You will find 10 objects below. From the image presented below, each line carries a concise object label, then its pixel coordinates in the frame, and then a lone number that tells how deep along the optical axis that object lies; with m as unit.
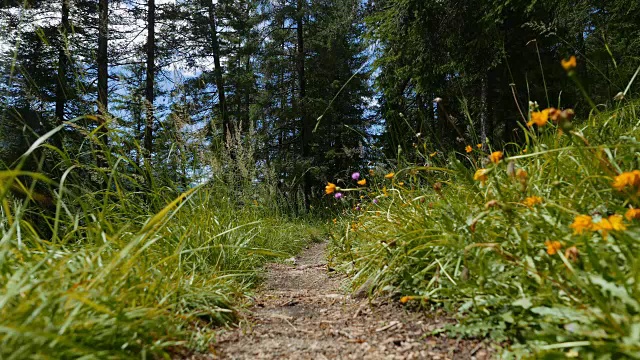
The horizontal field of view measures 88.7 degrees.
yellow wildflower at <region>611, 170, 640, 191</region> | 0.84
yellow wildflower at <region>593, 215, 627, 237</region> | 0.78
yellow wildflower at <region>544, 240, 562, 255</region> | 0.85
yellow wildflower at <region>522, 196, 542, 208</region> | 1.06
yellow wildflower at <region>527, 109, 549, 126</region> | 0.98
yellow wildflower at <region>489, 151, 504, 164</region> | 1.11
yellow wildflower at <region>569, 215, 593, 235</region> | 0.85
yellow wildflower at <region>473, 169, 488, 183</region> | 1.12
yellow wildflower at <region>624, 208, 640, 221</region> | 0.84
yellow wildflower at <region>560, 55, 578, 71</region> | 0.76
